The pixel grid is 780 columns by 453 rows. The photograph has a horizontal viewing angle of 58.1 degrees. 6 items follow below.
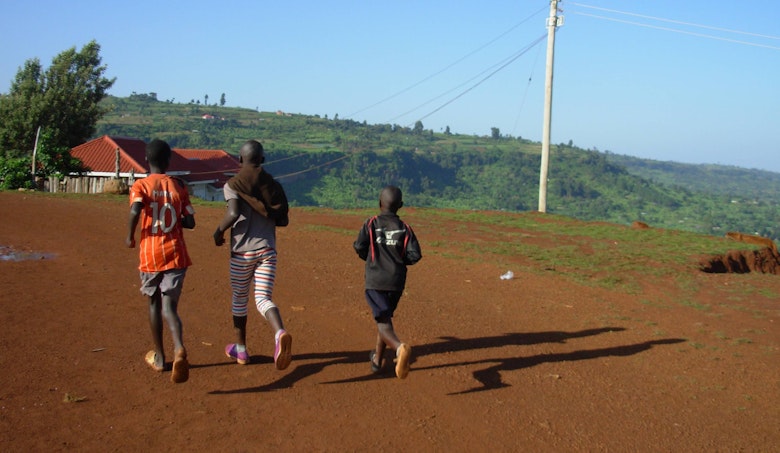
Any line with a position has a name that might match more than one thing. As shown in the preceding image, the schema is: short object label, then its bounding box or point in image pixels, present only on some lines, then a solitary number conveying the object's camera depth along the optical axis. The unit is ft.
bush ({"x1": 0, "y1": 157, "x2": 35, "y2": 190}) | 76.95
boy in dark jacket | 18.62
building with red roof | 119.55
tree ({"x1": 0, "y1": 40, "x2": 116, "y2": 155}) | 120.26
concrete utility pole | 74.90
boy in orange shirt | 17.22
